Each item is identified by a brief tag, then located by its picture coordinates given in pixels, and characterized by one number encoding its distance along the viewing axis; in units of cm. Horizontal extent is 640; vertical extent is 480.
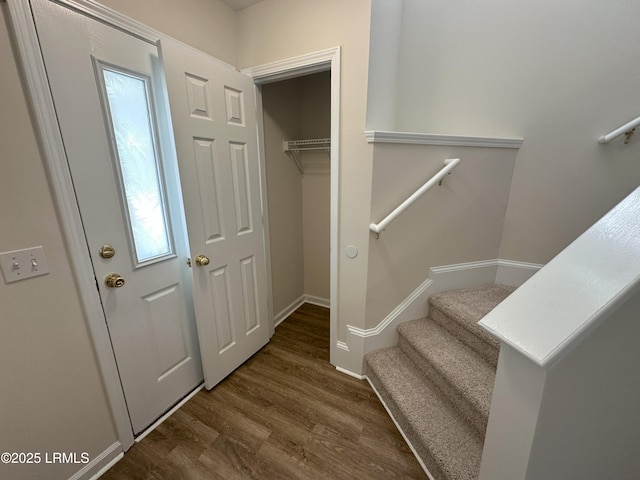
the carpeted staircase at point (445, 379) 111
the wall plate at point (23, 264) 85
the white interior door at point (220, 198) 128
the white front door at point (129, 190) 97
